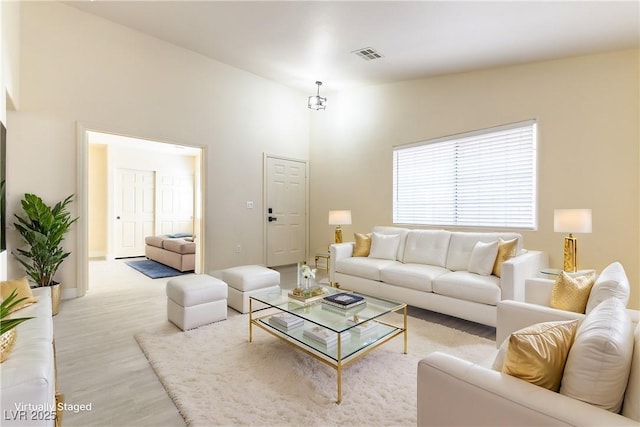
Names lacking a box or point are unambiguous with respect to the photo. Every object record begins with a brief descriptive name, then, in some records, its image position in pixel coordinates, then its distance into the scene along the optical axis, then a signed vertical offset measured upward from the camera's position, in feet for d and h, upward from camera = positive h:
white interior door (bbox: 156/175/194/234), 25.42 +0.30
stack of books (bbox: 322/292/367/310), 8.05 -2.43
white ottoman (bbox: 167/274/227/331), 9.39 -2.90
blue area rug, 17.31 -3.71
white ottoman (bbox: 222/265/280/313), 10.93 -2.70
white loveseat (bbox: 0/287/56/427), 3.72 -2.23
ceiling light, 15.93 +5.42
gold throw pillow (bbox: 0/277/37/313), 6.95 -1.92
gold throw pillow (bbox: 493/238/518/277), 10.19 -1.41
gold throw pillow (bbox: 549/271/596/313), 6.13 -1.64
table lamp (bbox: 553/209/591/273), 9.59 -0.49
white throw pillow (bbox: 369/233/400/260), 13.55 -1.63
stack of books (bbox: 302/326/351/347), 6.92 -2.90
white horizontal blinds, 12.44 +1.36
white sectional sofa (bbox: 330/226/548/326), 9.32 -2.22
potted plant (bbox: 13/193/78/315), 10.73 -1.12
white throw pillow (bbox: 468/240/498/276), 10.36 -1.63
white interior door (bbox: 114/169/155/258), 23.38 -0.22
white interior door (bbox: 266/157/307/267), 18.80 -0.17
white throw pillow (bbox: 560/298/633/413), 3.12 -1.61
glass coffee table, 6.63 -2.92
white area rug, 5.66 -3.70
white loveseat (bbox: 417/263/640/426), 3.05 -1.96
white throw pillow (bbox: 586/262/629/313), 5.11 -1.31
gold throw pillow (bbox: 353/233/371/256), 14.08 -1.64
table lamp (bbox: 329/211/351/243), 16.08 -0.48
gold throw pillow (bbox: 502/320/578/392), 3.49 -1.65
